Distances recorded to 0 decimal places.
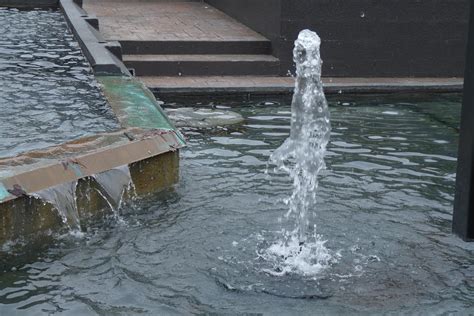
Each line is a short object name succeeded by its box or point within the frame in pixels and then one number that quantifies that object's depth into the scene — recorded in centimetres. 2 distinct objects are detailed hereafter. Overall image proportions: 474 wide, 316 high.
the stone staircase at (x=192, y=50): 1643
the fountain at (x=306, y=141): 819
